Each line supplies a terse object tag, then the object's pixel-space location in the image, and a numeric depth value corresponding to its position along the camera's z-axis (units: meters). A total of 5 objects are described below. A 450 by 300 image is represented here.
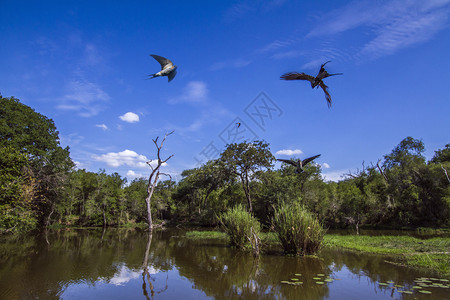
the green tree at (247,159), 23.86
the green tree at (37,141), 19.09
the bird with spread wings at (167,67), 7.45
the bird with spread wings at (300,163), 8.00
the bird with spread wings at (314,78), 5.84
